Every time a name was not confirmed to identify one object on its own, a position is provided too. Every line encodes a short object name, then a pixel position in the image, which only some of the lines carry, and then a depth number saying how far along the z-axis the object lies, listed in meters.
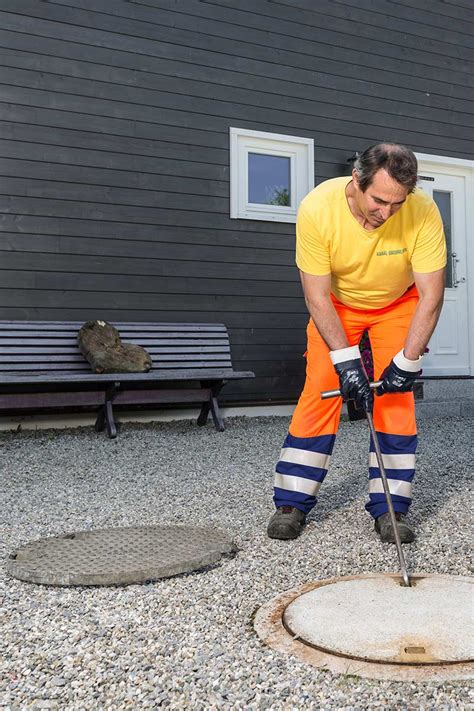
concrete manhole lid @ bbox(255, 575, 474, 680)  1.69
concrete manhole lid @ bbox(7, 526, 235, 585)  2.31
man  2.59
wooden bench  5.23
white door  7.75
